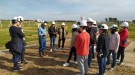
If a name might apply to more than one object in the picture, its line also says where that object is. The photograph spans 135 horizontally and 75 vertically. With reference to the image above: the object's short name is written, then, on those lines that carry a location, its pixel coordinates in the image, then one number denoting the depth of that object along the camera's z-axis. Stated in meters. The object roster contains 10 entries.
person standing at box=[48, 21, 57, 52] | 5.15
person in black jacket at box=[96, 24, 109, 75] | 3.05
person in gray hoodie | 3.66
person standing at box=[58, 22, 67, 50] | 5.34
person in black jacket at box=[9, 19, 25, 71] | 3.40
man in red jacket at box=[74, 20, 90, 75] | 2.97
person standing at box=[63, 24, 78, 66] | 3.70
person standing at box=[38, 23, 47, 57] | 4.45
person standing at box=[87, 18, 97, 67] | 3.57
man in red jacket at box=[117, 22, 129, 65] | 3.87
